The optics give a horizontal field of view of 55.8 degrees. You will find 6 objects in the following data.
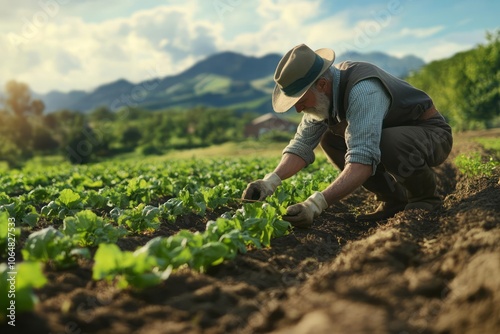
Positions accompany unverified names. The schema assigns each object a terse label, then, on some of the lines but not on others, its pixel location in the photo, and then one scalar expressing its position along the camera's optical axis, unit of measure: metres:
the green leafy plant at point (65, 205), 5.30
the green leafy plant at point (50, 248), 3.14
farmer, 4.23
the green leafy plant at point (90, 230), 3.80
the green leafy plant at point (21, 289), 2.19
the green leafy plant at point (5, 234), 3.34
